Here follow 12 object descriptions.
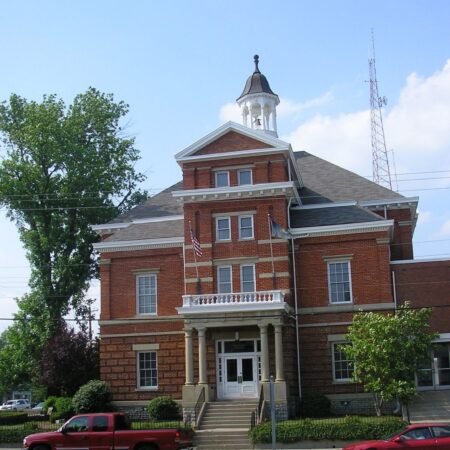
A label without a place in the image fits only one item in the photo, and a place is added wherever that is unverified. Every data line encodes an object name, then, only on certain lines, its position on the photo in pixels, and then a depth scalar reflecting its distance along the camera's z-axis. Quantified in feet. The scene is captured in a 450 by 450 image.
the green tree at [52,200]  174.91
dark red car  79.20
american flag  130.00
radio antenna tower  187.01
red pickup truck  83.66
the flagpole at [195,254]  133.69
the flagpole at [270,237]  130.36
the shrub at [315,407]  124.47
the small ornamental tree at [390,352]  111.75
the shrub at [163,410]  126.93
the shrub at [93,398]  131.13
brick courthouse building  127.44
